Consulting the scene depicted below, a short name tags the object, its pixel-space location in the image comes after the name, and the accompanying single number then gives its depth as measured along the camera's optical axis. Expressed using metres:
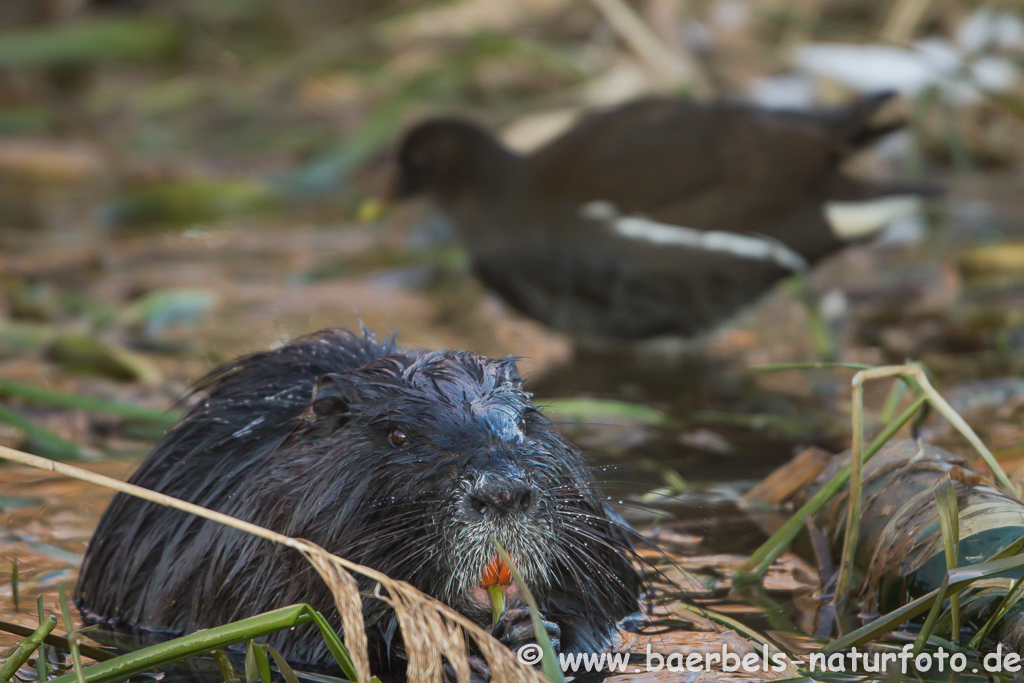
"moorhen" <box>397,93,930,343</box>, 11.27
